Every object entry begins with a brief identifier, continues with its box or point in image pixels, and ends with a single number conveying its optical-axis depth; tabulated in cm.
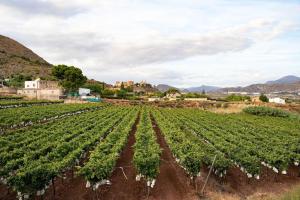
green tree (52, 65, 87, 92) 5171
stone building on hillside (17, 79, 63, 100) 4883
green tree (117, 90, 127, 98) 6588
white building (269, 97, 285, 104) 5884
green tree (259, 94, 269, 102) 5916
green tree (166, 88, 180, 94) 8511
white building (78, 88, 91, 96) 5932
